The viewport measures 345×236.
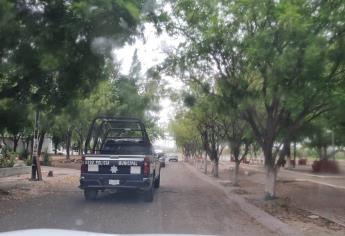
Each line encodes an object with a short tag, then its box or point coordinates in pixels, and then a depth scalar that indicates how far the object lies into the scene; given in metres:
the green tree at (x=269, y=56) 14.20
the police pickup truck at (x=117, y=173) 16.59
